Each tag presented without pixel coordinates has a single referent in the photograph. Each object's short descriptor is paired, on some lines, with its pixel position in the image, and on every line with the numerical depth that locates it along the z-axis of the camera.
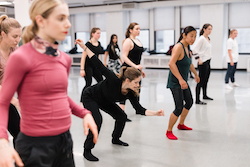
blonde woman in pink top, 1.11
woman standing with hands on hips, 4.02
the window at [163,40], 12.50
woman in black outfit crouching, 2.48
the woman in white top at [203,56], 5.31
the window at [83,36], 14.68
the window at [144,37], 13.05
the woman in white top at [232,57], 6.82
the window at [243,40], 11.04
